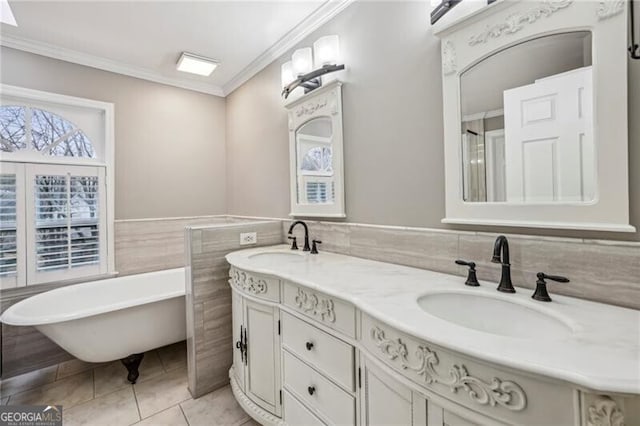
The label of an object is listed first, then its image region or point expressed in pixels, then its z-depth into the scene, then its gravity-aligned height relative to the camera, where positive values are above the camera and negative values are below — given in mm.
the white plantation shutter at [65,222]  2229 -43
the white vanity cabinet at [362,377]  588 -490
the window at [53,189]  2152 +237
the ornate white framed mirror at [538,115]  909 +364
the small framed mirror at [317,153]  1864 +445
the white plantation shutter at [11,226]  2107 -63
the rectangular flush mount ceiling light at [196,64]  2486 +1411
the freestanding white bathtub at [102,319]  1768 -717
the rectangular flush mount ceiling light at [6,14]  1815 +1385
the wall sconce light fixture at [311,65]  1833 +1043
